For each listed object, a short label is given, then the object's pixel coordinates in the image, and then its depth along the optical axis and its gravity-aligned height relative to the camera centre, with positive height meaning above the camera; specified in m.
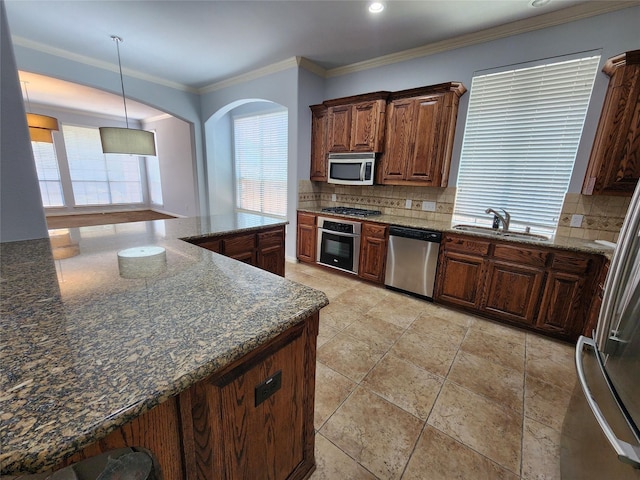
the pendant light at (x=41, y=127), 3.71 +0.62
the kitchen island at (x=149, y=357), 0.51 -0.44
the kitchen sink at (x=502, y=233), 2.55 -0.43
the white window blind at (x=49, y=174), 6.74 -0.08
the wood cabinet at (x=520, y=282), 2.22 -0.84
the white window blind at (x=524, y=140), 2.53 +0.51
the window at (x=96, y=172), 7.31 +0.04
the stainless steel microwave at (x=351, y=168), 3.46 +0.20
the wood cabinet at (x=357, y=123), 3.32 +0.78
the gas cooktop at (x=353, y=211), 3.59 -0.39
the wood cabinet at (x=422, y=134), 2.95 +0.60
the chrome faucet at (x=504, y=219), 2.68 -0.29
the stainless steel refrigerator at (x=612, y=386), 0.82 -0.68
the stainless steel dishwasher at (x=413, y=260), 2.91 -0.83
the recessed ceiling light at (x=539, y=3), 2.28 +1.60
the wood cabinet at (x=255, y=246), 2.22 -0.61
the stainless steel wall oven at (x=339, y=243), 3.50 -0.82
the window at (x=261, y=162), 5.01 +0.35
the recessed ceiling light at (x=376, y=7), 2.39 +1.59
